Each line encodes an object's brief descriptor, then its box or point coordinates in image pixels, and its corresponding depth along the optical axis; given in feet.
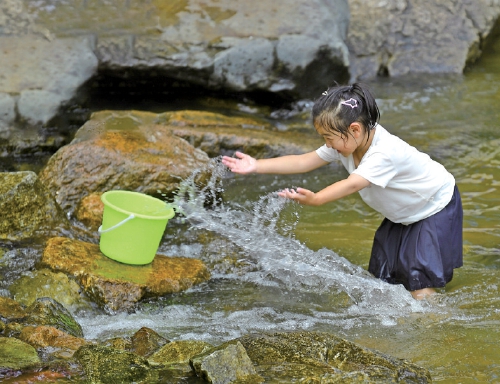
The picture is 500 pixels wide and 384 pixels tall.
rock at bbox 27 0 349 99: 41.34
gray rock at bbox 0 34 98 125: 37.83
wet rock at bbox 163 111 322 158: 35.63
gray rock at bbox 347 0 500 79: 49.70
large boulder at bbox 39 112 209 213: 30.04
